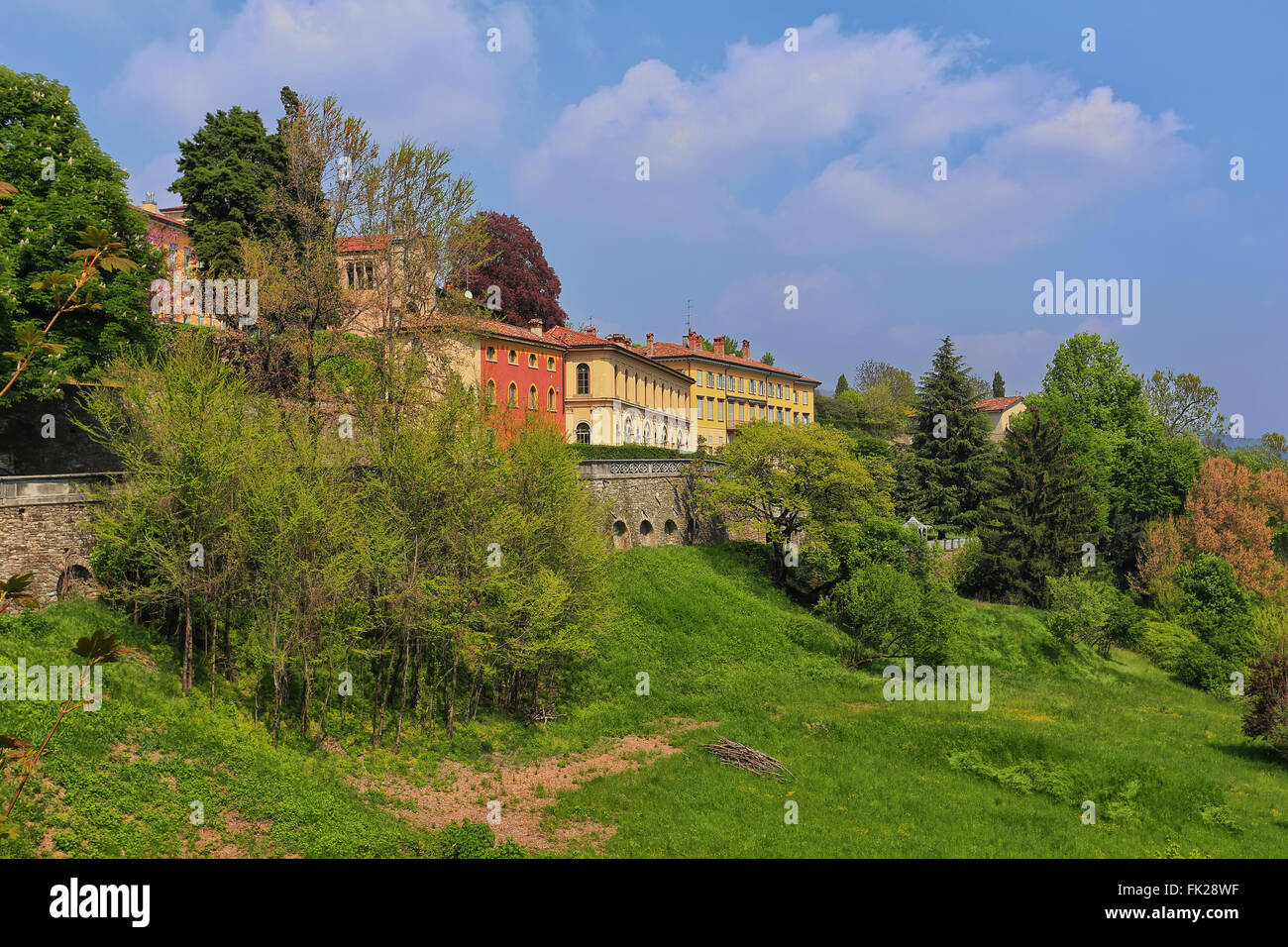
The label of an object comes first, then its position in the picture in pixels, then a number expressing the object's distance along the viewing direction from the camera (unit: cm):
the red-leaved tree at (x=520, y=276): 6919
